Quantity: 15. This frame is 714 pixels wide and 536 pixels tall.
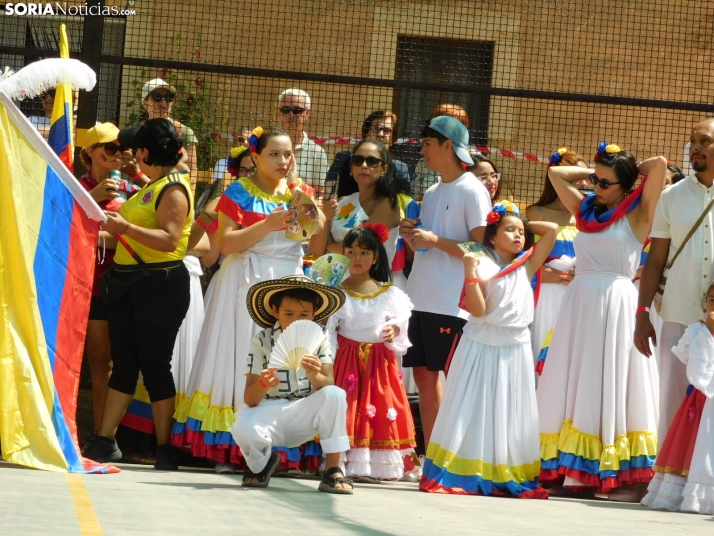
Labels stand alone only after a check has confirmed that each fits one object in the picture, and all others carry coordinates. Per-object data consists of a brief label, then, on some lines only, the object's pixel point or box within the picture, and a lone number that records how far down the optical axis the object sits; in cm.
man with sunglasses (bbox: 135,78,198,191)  1806
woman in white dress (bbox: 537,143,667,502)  1429
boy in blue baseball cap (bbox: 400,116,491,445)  1525
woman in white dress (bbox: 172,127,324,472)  1475
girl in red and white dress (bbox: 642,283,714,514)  1282
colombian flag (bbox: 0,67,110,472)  1233
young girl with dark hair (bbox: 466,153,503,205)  1739
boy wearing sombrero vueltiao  1291
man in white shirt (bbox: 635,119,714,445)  1366
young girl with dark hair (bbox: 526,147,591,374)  1703
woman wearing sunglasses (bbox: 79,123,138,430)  1526
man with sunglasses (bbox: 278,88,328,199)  1772
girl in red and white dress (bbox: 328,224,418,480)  1462
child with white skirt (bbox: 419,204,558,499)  1384
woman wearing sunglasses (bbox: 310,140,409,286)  1561
